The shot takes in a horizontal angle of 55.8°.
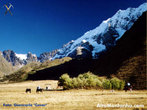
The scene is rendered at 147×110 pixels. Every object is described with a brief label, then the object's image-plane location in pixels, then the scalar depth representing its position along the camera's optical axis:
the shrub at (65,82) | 41.29
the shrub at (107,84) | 39.00
